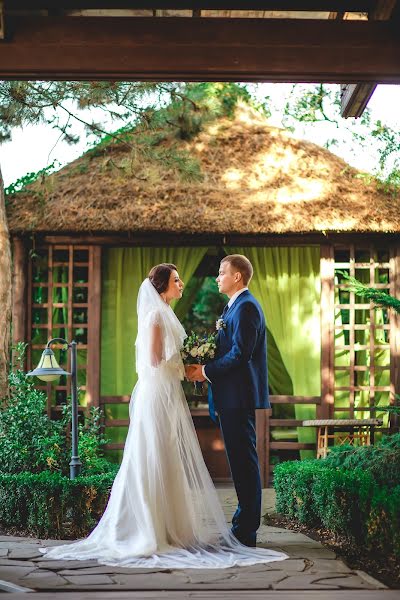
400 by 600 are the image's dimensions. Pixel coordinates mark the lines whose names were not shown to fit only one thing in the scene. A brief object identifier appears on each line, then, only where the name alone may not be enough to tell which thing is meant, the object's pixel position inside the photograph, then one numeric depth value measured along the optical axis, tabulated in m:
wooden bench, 8.98
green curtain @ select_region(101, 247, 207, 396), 10.06
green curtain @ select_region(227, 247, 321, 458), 10.03
